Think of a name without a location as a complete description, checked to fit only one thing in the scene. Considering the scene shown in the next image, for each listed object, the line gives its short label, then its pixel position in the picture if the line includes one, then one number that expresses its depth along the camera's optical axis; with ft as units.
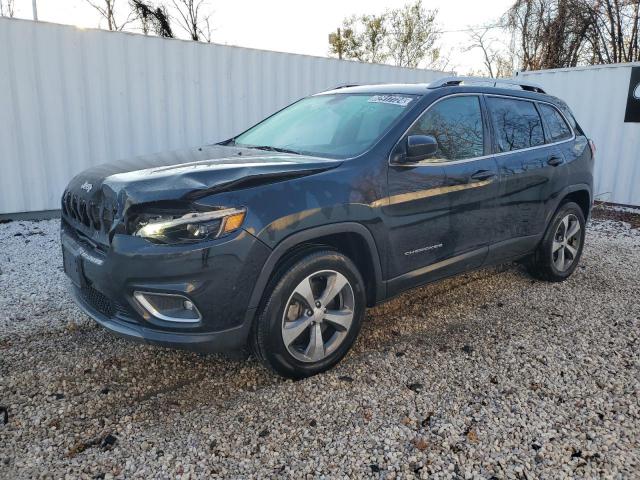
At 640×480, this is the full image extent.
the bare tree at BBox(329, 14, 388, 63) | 85.46
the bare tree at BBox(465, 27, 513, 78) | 69.85
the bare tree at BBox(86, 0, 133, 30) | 67.82
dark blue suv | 8.20
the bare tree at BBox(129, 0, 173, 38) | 66.08
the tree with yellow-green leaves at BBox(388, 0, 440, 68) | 84.23
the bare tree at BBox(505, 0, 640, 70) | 52.11
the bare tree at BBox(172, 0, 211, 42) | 78.72
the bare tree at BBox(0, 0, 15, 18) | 69.18
